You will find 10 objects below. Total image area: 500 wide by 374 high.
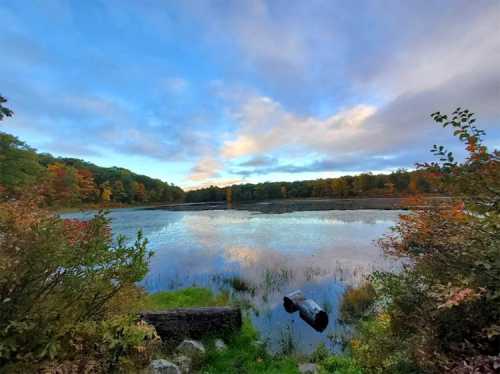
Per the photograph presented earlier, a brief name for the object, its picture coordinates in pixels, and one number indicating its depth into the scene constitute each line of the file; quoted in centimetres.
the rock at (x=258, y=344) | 566
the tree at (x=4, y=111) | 2065
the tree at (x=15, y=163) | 2402
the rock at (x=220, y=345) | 545
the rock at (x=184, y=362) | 455
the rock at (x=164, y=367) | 393
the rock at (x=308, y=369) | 471
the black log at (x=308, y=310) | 709
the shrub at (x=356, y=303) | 763
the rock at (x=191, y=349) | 506
